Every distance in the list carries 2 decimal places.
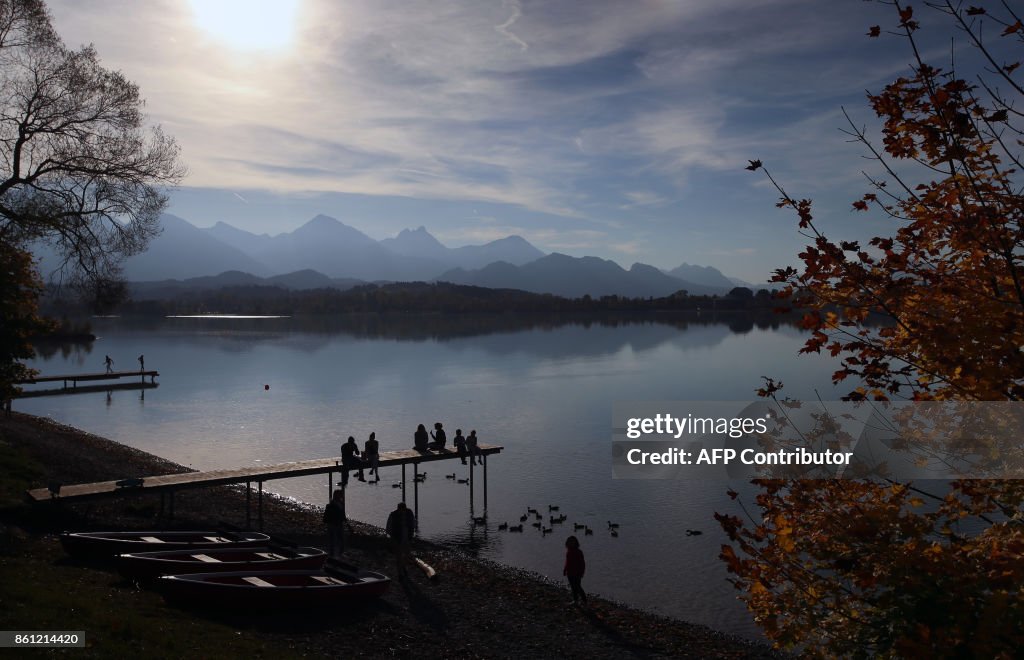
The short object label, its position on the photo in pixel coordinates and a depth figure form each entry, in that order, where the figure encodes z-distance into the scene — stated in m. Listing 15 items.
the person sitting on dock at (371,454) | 32.72
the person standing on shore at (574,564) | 20.95
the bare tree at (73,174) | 24.22
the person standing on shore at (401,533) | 22.00
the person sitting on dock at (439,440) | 36.72
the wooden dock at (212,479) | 23.59
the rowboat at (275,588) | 16.39
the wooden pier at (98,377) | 78.29
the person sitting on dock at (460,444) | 36.41
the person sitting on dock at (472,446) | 36.62
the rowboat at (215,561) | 17.66
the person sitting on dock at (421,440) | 36.31
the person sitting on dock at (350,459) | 32.00
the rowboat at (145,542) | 18.88
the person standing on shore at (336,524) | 23.11
